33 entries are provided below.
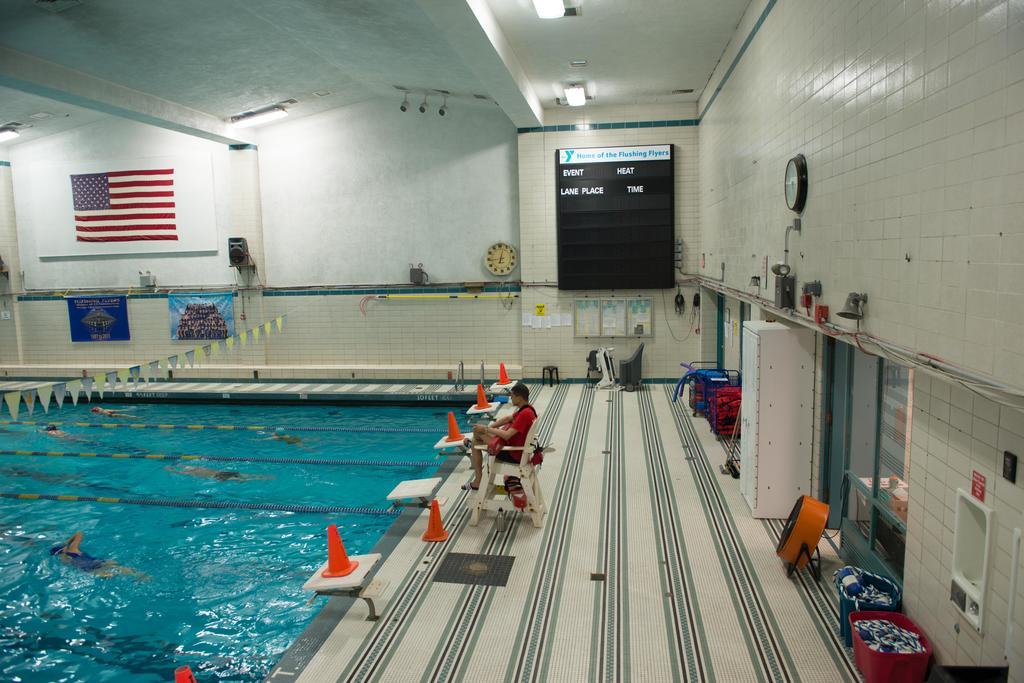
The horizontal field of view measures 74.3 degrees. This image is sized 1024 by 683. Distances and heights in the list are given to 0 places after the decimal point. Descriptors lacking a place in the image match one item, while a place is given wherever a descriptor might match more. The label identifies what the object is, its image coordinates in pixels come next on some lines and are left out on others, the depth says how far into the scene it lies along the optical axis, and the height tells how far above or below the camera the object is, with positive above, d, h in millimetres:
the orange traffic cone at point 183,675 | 3654 -2163
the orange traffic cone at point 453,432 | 8219 -1994
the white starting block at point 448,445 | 8109 -2098
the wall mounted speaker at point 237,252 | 13445 +440
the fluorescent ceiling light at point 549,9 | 6781 +2629
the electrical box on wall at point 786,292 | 5602 -256
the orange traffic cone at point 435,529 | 5887 -2253
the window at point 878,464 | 4199 -1398
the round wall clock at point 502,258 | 12977 +192
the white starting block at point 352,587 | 4613 -2150
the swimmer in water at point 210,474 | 8578 -2567
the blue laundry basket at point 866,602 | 3965 -2021
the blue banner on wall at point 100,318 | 14688 -876
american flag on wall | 14117 +1496
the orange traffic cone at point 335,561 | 4781 -2042
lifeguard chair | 6027 -1989
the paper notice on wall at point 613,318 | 12414 -964
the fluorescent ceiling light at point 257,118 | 12641 +2919
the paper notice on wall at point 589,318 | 12461 -960
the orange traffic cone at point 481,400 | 10109 -1976
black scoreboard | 11750 +904
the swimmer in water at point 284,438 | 10211 -2524
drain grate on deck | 5141 -2351
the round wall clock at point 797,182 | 5324 +625
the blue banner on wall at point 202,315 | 14172 -845
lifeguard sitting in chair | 6008 -1719
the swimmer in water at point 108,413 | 12383 -2491
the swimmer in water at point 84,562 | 6108 -2648
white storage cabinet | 5695 -1307
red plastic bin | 3496 -2114
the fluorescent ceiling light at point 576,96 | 10414 +2680
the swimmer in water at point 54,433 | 10953 -2526
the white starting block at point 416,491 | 6492 -2143
